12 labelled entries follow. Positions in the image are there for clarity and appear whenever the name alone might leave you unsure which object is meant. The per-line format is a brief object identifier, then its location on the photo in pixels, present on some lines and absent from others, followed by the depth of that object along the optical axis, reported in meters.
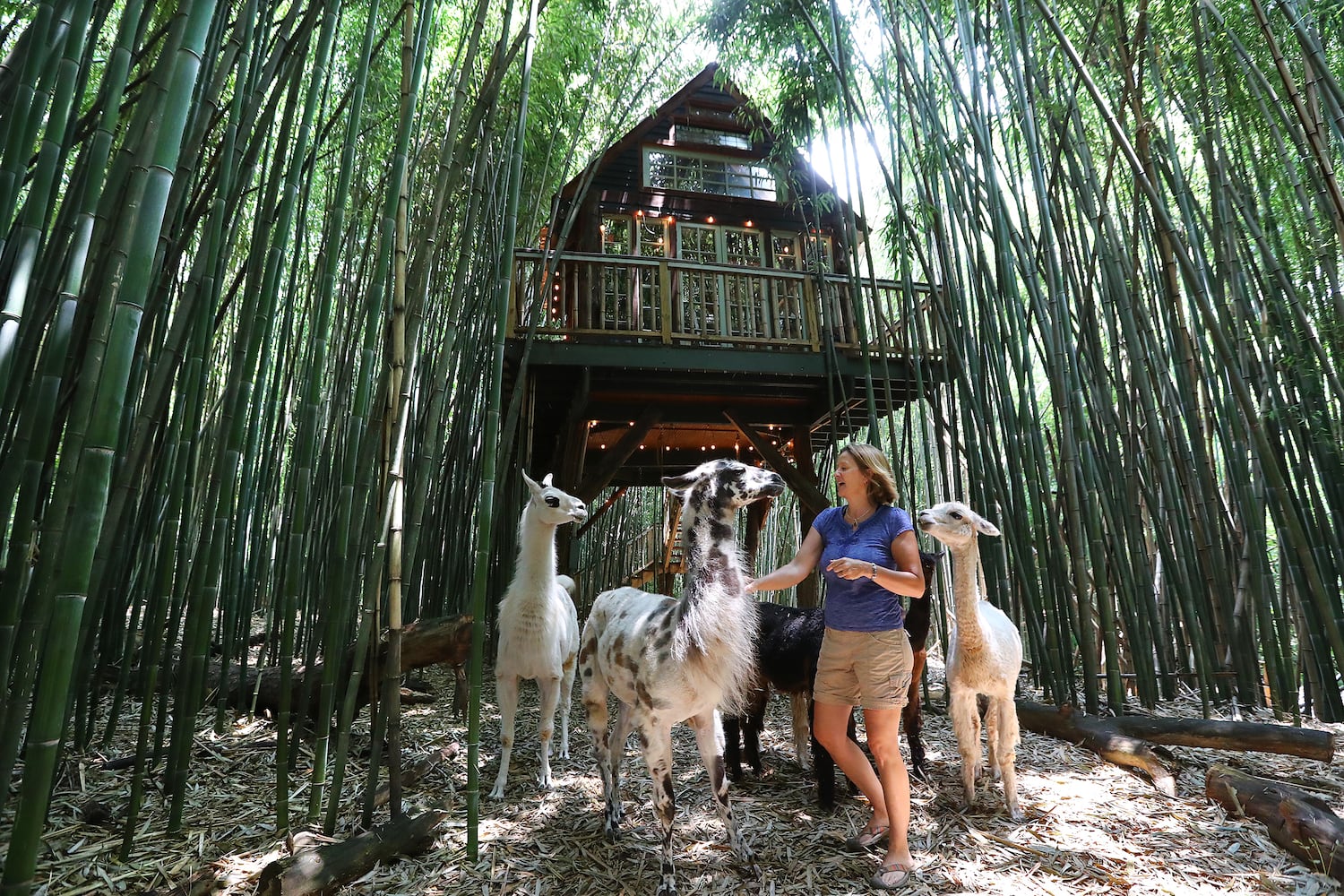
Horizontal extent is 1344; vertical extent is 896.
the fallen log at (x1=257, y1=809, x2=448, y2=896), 1.59
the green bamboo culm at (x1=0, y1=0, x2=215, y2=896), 0.96
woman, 1.92
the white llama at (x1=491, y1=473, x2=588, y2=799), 2.69
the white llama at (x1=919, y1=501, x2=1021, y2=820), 2.31
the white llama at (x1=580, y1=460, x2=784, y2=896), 1.96
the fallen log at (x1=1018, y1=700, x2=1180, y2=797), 2.56
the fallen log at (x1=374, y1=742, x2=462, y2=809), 2.12
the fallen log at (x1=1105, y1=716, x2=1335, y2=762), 2.43
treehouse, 5.08
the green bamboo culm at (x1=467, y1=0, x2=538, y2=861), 1.76
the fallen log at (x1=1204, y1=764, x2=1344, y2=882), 1.84
